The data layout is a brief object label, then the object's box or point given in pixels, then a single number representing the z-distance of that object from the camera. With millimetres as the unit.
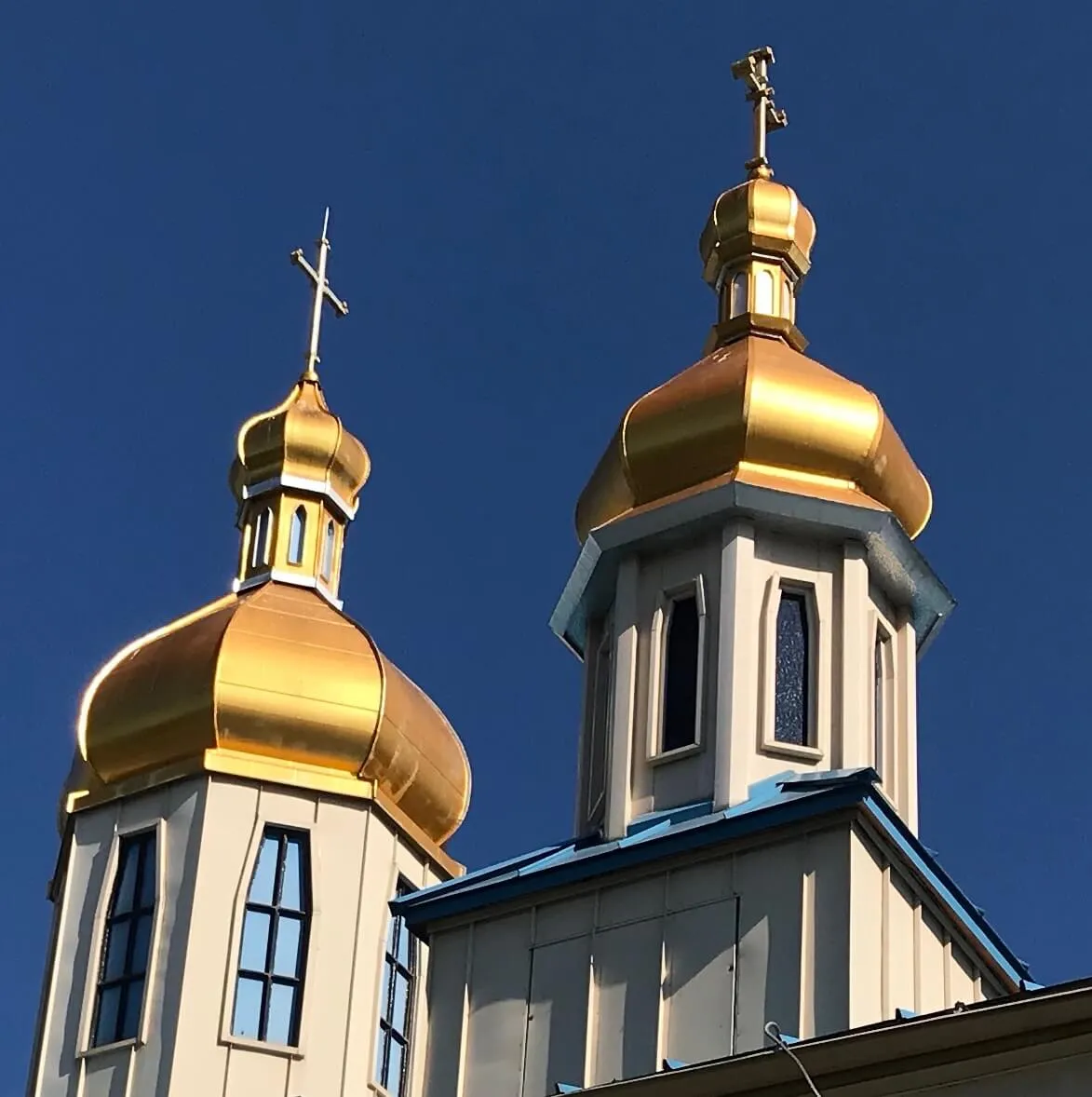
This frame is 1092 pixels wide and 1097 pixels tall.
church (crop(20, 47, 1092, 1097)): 17047
